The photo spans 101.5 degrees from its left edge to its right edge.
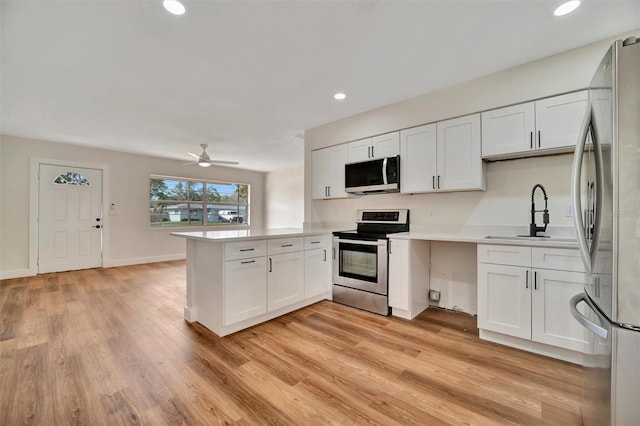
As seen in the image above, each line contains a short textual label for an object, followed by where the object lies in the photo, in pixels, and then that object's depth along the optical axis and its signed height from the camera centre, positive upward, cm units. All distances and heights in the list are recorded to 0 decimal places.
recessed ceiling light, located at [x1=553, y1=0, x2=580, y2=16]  173 +138
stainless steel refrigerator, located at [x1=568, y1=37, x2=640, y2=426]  91 -11
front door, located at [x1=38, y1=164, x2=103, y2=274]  481 -10
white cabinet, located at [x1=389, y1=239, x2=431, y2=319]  281 -71
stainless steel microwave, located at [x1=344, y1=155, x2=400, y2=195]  318 +47
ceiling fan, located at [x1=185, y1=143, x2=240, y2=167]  481 +96
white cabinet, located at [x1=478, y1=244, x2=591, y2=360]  198 -68
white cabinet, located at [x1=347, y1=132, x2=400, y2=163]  325 +85
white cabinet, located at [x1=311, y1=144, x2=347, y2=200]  376 +61
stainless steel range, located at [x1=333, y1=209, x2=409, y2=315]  297 -59
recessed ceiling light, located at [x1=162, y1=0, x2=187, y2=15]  169 +136
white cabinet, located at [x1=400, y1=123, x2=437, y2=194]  295 +63
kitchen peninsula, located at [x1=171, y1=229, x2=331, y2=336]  245 -67
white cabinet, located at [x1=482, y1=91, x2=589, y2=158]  219 +77
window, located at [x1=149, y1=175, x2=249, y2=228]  632 +28
